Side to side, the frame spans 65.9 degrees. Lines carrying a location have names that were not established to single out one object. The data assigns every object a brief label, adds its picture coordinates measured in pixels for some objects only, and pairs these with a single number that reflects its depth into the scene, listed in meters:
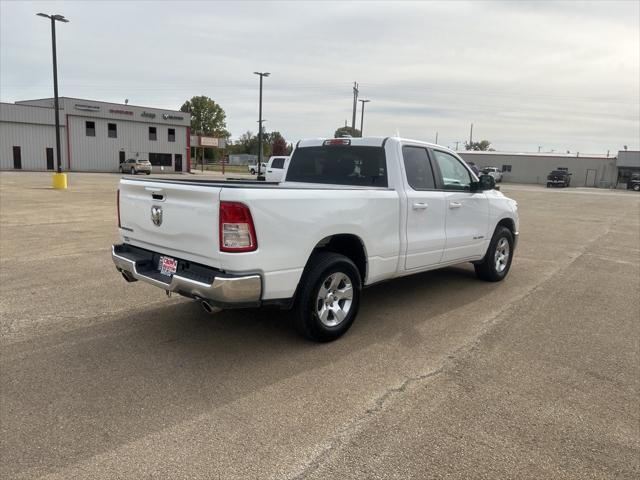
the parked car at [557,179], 51.59
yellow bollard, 22.98
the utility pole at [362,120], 48.17
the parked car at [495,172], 52.78
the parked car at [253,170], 57.00
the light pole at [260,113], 37.81
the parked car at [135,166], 48.44
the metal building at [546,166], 61.28
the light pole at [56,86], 22.31
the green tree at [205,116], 105.25
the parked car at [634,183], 53.28
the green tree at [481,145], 138.38
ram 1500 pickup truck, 3.72
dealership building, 47.50
